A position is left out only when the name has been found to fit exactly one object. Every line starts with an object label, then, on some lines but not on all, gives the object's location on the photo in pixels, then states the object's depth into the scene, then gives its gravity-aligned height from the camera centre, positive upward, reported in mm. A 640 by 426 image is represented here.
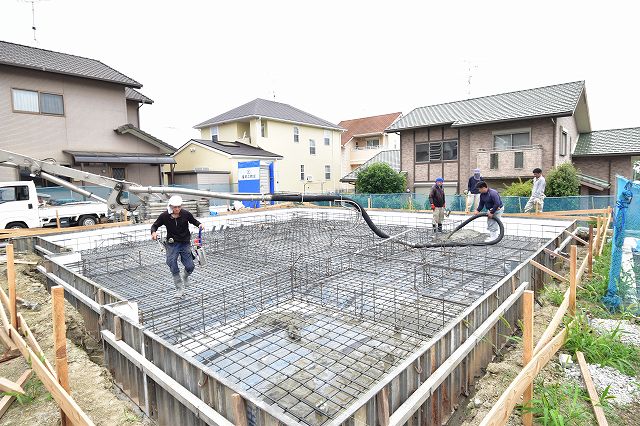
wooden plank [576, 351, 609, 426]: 2795 -1764
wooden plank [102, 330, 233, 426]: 2461 -1485
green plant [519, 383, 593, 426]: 2777 -1779
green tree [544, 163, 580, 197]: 13039 -156
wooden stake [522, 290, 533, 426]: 2799 -1240
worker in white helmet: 4944 -650
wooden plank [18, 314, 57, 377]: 3246 -1490
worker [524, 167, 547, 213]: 9617 -455
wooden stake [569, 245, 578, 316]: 4180 -1170
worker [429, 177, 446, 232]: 8828 -516
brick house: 14820 +1924
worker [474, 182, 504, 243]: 7461 -446
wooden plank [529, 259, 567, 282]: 5238 -1257
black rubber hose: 5086 -754
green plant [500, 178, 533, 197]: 13062 -406
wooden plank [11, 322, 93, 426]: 2496 -1462
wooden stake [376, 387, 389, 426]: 2352 -1409
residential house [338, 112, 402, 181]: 30156 +3377
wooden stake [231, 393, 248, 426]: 2154 -1296
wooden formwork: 2361 -1460
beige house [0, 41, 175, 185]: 14383 +2967
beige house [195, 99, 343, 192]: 23438 +3048
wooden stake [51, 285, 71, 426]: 2875 -1156
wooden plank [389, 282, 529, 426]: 2523 -1503
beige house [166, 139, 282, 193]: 19527 +1373
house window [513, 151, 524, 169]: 15125 +732
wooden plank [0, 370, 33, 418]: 3084 -1734
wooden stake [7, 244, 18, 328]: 4250 -1148
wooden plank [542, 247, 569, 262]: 6105 -1245
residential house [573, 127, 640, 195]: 15603 +786
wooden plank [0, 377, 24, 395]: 3174 -1655
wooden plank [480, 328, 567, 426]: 2277 -1416
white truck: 10695 -586
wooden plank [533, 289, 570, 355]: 3174 -1346
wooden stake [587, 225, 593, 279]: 6078 -1357
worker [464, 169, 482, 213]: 9789 -277
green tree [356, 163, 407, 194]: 18250 +73
